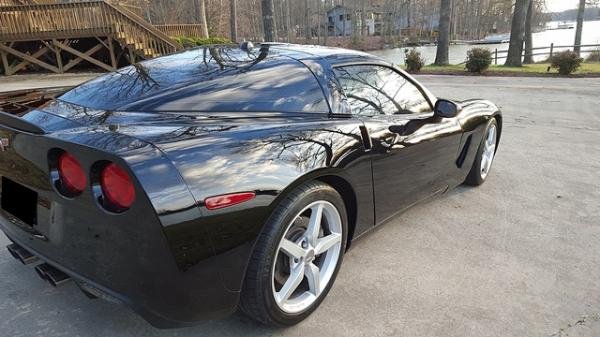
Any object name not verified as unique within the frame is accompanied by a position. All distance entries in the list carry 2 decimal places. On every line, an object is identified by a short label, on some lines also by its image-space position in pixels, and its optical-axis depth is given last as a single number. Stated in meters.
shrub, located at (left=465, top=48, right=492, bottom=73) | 16.45
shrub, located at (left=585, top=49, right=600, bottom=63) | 23.95
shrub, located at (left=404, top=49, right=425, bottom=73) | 17.88
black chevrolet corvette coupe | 1.73
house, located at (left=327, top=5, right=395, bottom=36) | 82.75
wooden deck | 14.71
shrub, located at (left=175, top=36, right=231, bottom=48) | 18.67
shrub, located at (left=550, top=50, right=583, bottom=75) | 15.56
